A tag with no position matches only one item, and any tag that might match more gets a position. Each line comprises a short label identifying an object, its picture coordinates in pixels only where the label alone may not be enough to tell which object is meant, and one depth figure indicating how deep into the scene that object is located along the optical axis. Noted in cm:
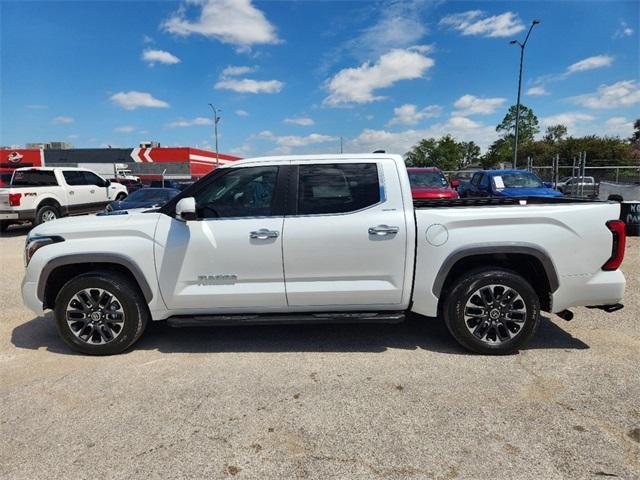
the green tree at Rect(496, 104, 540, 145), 8725
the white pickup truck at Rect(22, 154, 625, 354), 361
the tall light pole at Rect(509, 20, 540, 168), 2209
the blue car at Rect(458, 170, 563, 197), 1132
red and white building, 4391
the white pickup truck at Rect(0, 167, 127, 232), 1123
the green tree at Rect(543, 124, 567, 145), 8716
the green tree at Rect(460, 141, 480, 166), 12188
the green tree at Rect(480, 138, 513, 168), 7944
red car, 1010
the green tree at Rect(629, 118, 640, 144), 7478
